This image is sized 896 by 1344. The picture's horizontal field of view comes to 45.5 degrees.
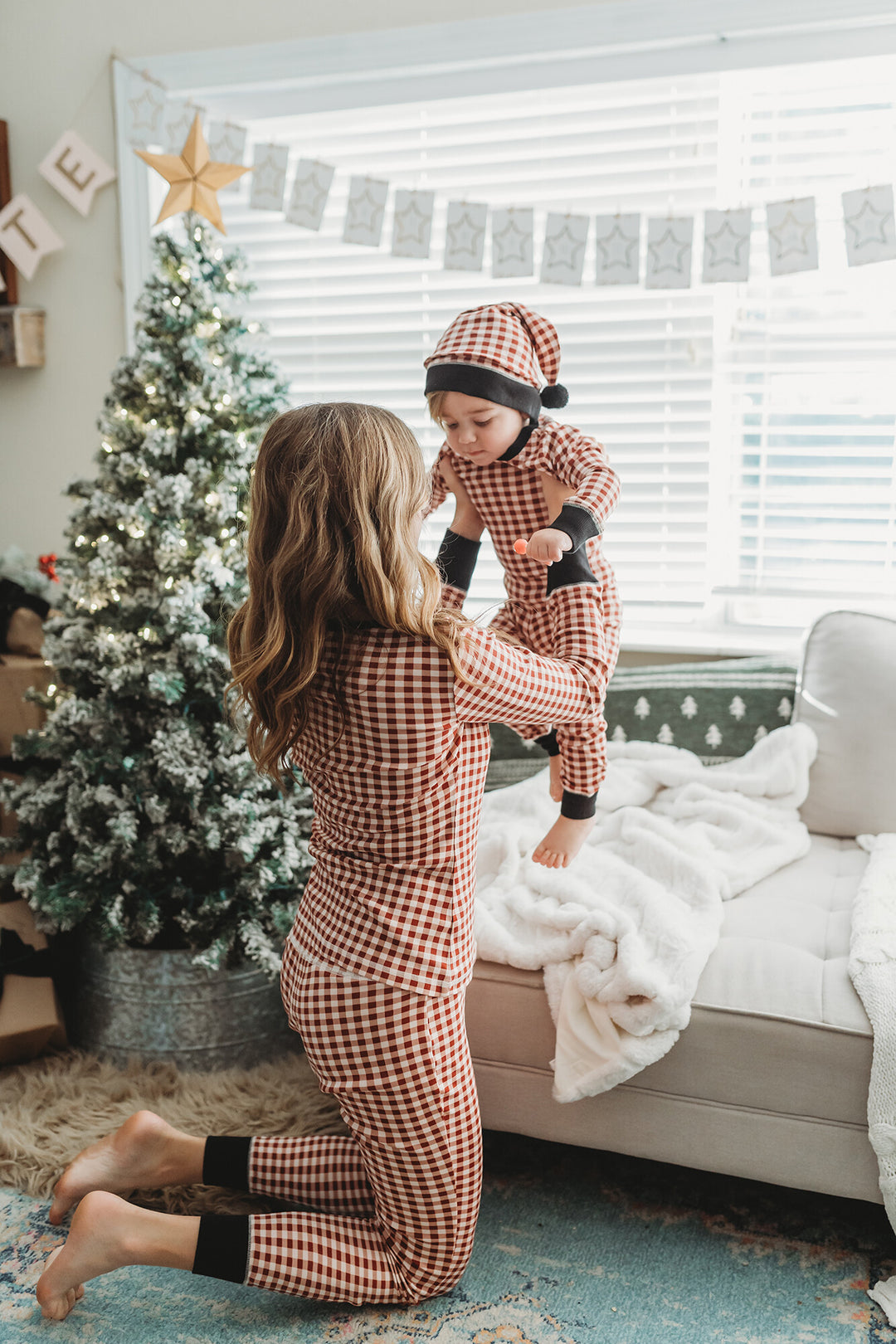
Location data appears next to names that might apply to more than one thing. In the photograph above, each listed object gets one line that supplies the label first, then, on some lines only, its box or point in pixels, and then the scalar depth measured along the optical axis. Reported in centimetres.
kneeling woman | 126
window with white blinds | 233
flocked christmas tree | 205
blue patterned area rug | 151
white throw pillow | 211
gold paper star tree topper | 250
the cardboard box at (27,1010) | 214
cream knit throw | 151
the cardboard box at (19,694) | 255
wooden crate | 285
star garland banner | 214
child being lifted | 130
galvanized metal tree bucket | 212
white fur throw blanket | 161
